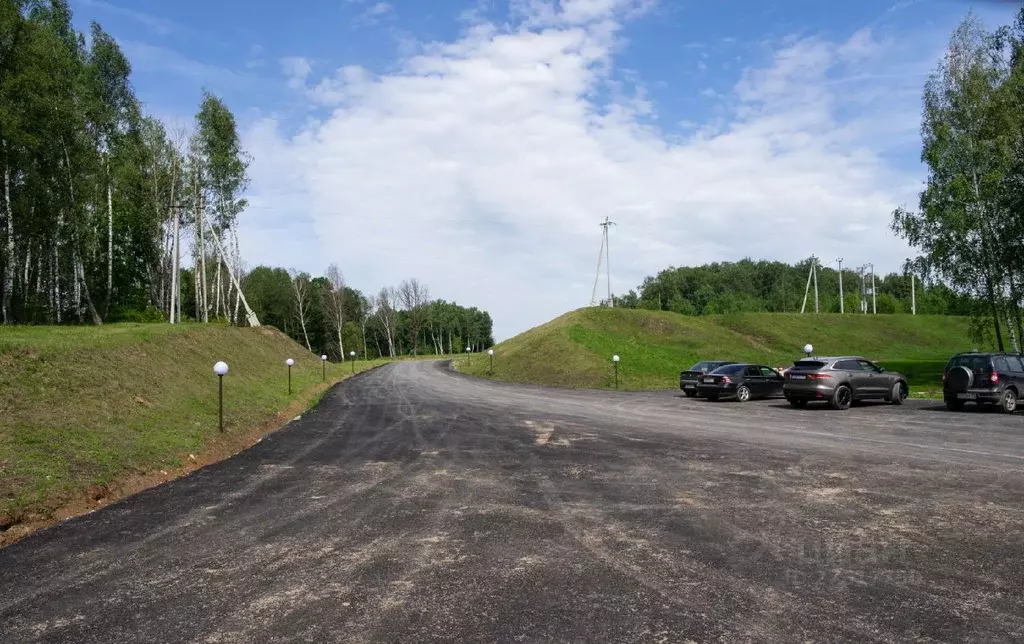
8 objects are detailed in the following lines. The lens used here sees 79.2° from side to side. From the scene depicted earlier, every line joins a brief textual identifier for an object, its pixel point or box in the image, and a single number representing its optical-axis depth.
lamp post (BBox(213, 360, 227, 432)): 14.13
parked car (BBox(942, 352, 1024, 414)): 17.91
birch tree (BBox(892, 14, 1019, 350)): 27.47
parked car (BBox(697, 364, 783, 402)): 24.73
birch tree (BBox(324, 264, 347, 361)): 84.62
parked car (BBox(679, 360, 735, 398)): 25.90
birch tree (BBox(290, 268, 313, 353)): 80.96
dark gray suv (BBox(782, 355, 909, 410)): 19.98
